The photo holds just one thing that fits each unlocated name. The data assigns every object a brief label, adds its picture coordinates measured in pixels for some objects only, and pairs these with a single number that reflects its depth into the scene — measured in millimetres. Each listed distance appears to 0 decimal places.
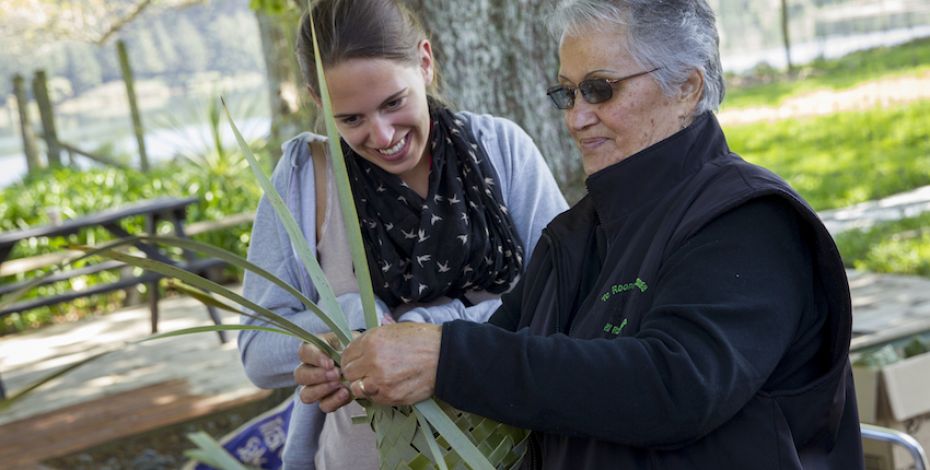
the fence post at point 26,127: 11617
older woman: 1534
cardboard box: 2781
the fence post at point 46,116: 11805
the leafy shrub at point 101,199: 8953
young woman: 2180
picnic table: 6832
